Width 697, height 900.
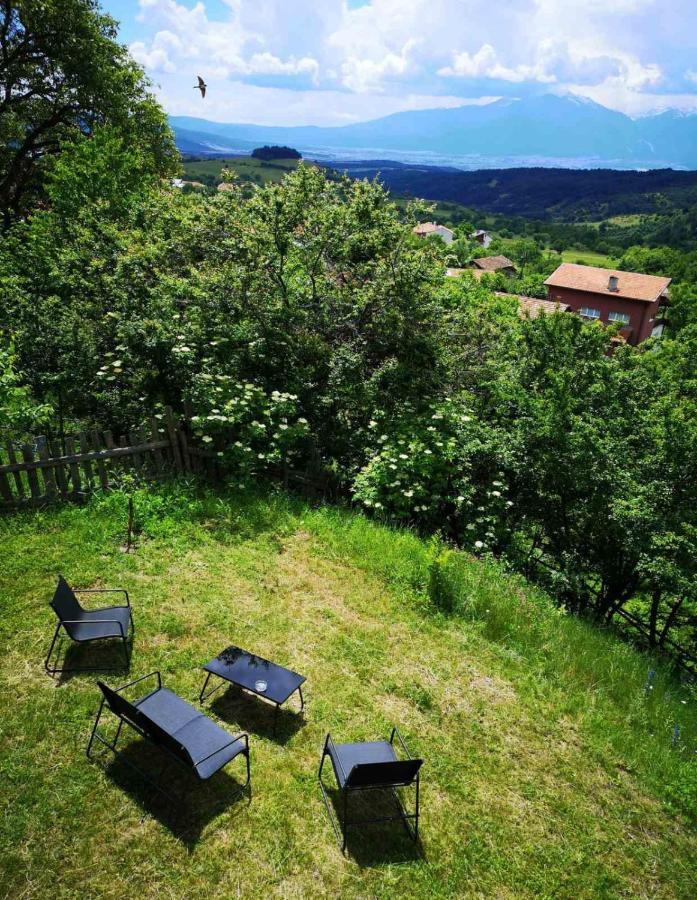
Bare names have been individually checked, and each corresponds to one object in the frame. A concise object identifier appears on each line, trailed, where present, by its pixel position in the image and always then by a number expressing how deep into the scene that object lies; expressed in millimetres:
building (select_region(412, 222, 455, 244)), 121631
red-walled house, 69375
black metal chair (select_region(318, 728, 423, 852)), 3742
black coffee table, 4585
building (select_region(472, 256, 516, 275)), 97231
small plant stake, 6750
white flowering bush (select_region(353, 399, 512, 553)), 8508
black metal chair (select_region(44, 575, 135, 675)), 4928
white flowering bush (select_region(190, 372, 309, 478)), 8266
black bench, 3783
